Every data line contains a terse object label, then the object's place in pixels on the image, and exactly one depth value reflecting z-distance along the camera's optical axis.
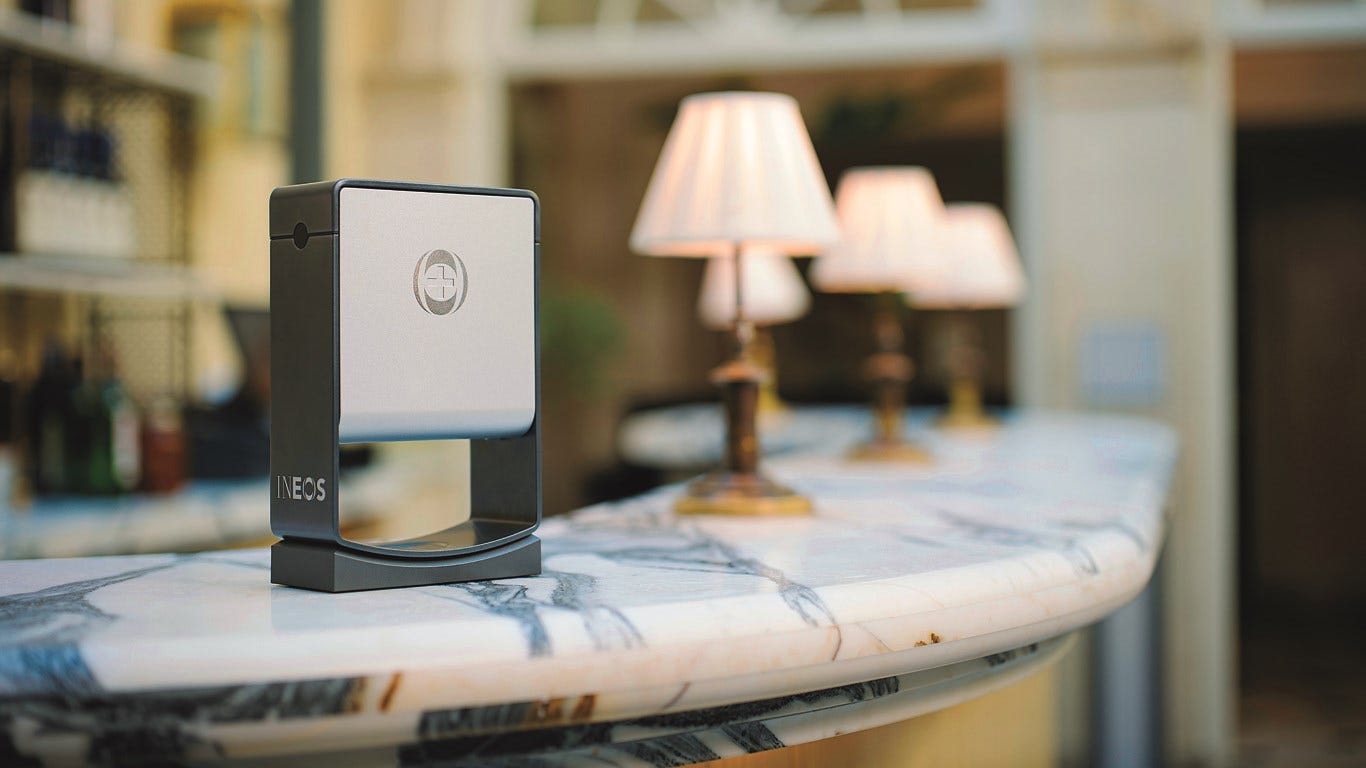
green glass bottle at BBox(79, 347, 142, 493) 2.78
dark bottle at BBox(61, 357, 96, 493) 2.79
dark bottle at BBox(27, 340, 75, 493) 2.79
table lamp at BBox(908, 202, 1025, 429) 3.21
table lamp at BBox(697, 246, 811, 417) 3.85
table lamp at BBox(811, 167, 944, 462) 2.19
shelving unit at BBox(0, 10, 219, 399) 2.84
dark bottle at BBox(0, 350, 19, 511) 2.93
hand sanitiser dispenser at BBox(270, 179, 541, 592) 0.93
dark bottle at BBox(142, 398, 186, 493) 2.84
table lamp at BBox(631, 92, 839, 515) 1.50
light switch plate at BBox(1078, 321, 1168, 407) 4.57
